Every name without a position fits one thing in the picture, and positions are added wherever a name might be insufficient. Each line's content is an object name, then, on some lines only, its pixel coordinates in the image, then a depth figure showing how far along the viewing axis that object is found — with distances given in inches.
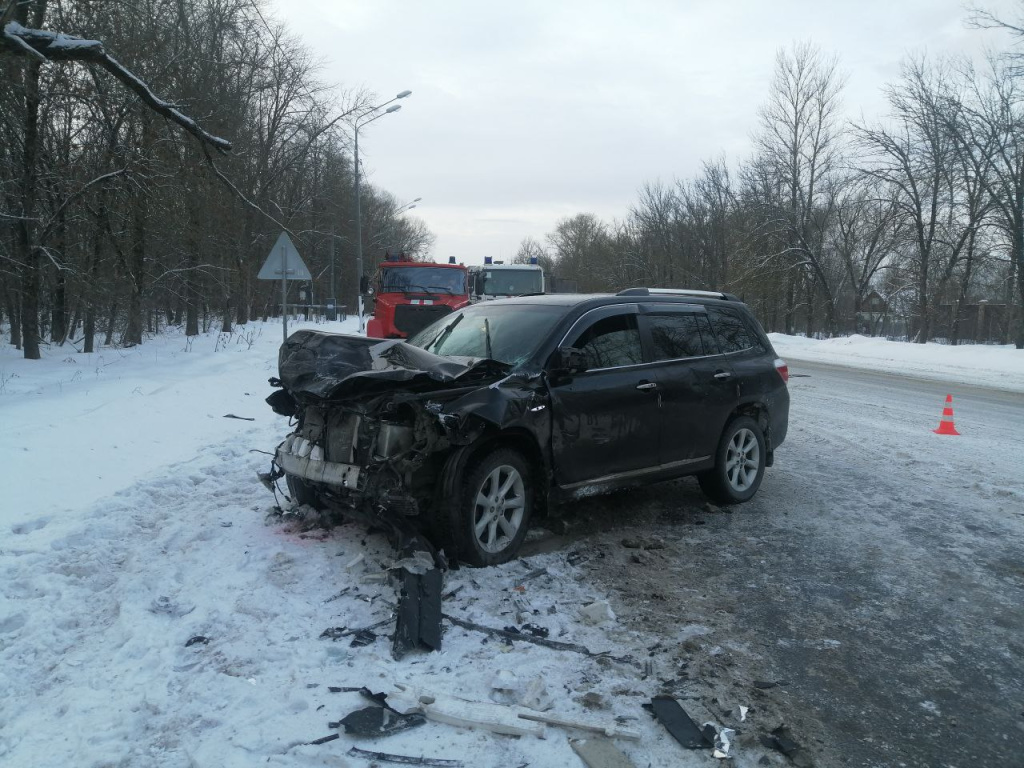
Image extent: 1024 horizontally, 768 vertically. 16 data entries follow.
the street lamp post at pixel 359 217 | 1189.7
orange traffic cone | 404.5
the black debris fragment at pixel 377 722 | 119.6
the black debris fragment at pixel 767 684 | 139.9
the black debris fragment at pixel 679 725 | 120.4
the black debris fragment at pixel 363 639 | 149.1
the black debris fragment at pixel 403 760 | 112.4
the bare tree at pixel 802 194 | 1563.7
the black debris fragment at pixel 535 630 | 157.6
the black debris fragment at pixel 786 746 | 117.1
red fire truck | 699.4
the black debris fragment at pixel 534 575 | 186.3
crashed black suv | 182.4
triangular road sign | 519.8
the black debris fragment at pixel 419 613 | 148.5
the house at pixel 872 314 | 1673.2
